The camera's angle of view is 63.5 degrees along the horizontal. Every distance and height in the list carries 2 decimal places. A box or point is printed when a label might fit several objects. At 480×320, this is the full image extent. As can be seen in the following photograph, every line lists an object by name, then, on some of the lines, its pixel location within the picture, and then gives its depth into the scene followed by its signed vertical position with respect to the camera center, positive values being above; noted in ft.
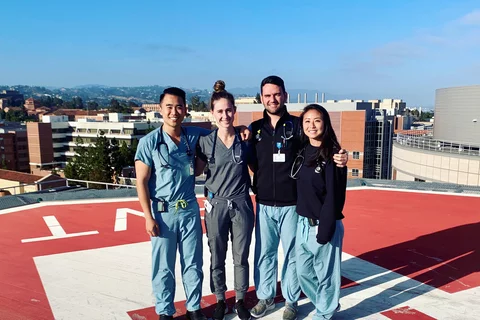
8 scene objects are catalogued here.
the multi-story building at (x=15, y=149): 214.07 -21.56
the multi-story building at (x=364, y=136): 164.25 -10.79
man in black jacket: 10.97 -2.38
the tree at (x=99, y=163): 114.83 -16.28
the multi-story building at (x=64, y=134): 210.18 -13.13
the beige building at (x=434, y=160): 64.70 -8.96
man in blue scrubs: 10.53 -2.54
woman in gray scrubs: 10.81 -2.47
